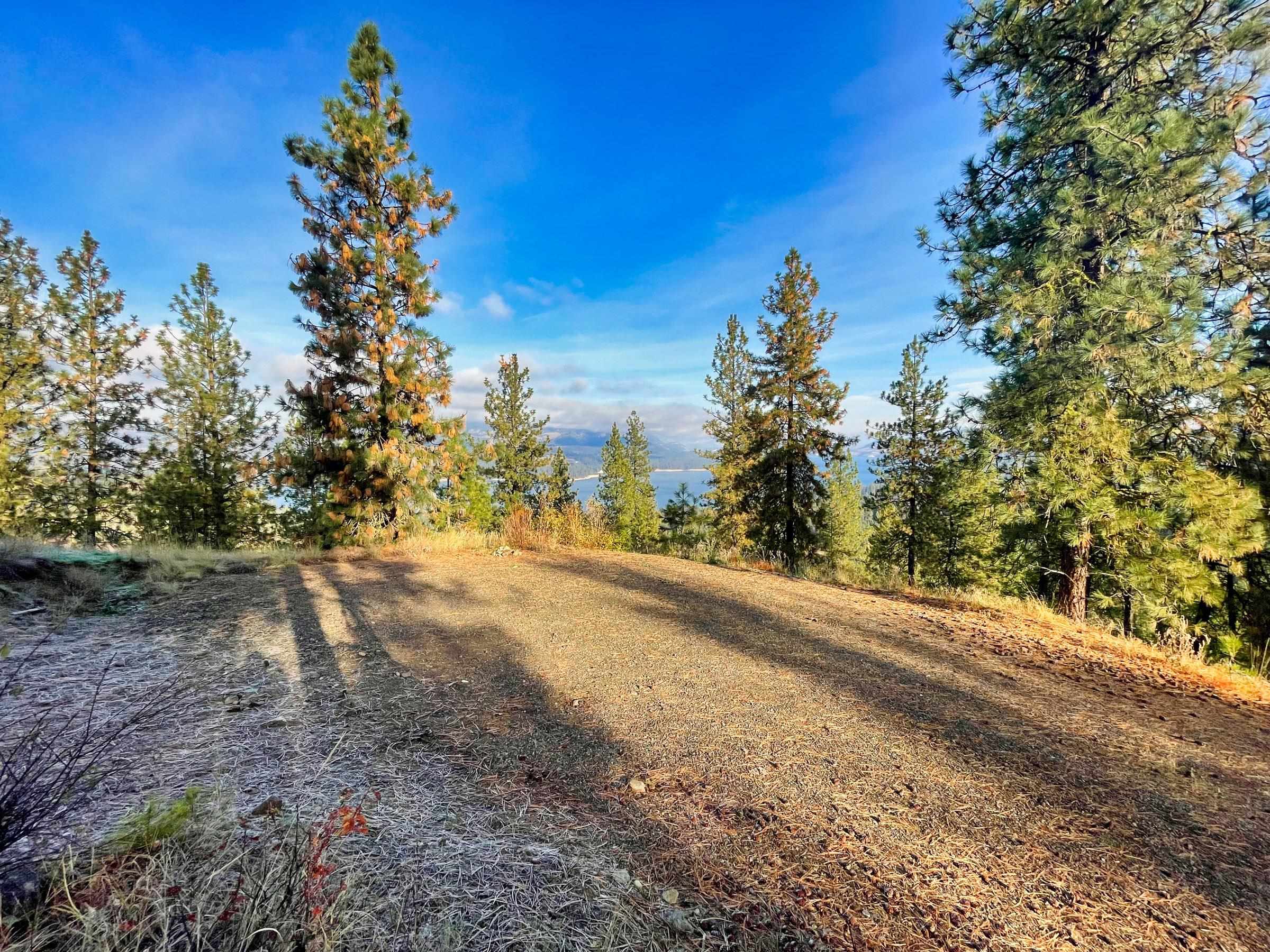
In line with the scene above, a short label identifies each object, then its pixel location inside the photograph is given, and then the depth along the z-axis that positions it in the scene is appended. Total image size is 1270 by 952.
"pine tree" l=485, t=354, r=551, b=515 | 26.62
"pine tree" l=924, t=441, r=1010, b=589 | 14.55
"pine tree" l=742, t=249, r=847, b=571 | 16.28
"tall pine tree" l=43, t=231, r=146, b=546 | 12.27
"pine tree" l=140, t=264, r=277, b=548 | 13.24
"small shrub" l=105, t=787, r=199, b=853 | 1.51
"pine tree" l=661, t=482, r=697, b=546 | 27.14
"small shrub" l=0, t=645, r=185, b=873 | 1.34
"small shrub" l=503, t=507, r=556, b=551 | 9.39
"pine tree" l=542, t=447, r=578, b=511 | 29.08
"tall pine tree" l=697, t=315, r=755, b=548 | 17.39
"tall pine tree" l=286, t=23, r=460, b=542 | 9.52
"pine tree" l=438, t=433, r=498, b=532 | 10.67
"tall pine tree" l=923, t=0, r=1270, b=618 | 4.80
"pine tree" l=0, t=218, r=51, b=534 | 9.96
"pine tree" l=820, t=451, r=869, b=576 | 19.77
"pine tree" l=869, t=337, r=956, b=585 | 16.19
